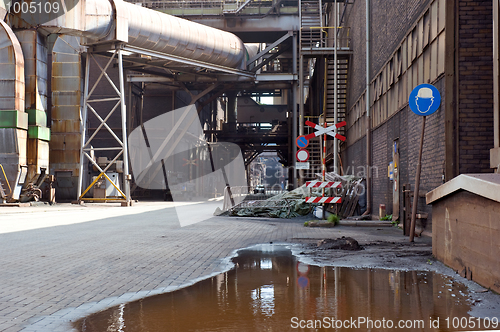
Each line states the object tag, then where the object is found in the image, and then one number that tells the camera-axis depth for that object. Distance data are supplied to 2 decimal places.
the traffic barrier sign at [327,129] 15.45
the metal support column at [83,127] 27.48
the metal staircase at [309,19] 31.00
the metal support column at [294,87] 33.84
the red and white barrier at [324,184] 14.75
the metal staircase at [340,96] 25.16
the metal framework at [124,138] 26.24
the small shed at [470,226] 5.02
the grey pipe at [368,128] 16.66
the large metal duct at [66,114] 29.03
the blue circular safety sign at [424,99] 8.60
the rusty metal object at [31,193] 25.47
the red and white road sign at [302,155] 17.14
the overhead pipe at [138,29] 24.72
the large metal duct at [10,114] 24.45
